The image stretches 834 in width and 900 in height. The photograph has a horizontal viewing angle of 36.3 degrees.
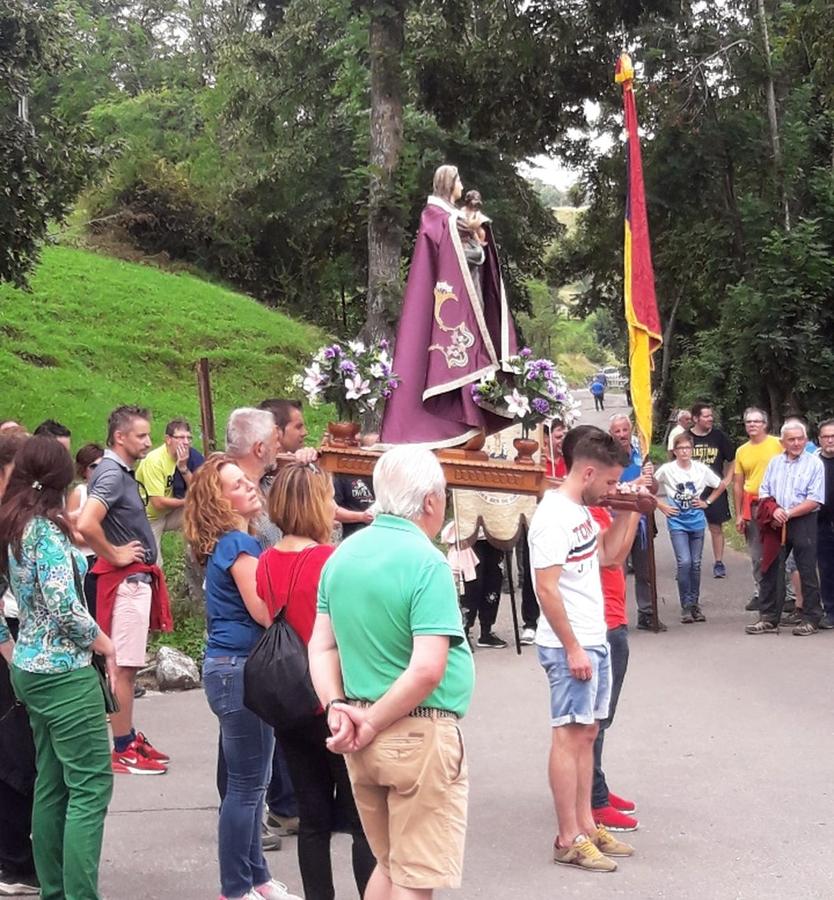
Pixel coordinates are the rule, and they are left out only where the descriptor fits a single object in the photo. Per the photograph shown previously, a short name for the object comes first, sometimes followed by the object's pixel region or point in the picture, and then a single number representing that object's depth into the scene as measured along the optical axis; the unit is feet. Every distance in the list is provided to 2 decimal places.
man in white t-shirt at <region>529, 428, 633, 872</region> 17.95
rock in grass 30.60
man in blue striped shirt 36.52
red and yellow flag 28.02
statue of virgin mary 25.71
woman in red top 14.83
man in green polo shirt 12.06
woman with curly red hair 15.98
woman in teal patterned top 15.23
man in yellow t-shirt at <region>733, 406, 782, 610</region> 39.68
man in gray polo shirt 22.14
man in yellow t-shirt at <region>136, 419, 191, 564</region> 31.12
